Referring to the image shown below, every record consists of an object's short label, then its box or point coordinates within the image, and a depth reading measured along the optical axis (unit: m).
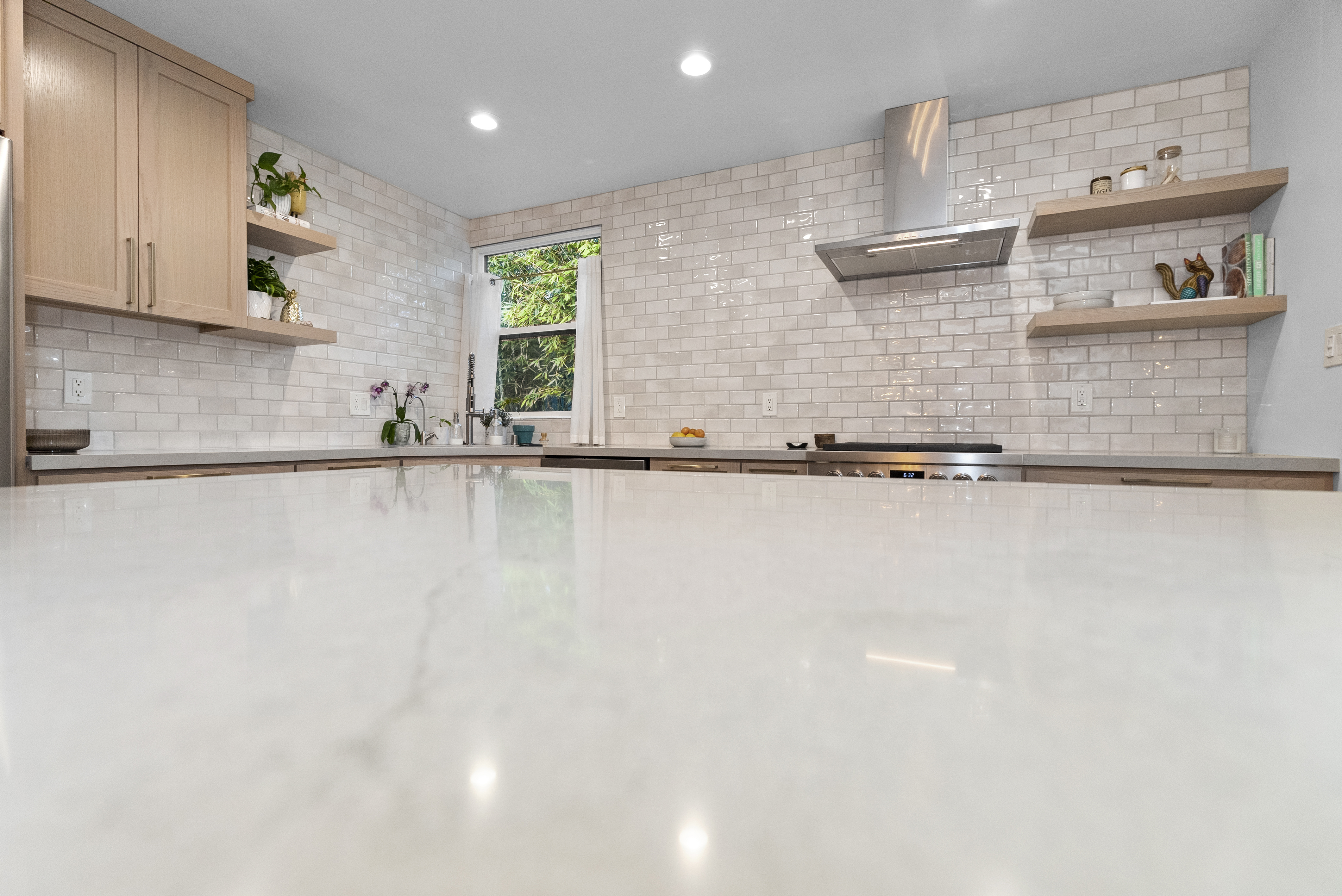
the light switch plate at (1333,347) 2.18
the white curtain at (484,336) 4.59
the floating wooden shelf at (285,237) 3.04
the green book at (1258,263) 2.63
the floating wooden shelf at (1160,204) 2.60
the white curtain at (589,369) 4.17
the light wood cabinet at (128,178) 2.36
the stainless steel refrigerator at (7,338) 2.05
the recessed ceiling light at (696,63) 2.83
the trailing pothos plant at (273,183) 3.10
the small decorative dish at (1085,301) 2.92
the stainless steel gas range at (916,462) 2.60
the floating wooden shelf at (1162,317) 2.59
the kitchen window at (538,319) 4.50
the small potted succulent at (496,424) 4.33
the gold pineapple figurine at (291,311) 3.18
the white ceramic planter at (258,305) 3.00
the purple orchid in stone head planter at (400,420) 3.88
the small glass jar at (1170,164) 2.77
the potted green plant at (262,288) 3.01
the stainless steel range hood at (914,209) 3.06
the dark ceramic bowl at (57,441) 2.31
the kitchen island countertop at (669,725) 0.08
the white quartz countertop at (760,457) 2.19
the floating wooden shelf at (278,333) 2.99
